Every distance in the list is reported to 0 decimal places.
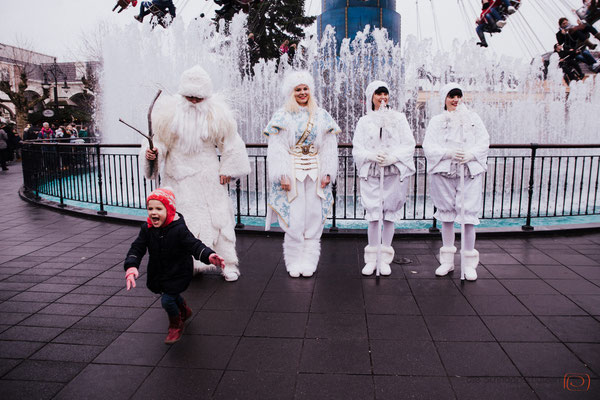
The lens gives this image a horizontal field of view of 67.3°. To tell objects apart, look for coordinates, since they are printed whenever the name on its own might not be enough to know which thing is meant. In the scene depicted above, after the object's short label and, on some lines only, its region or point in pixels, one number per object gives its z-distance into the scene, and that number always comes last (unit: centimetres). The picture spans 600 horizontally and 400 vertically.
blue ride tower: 1680
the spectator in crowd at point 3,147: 1603
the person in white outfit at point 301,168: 445
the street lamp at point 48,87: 2700
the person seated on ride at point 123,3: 1063
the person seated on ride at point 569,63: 1374
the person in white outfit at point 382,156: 441
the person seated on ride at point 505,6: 1036
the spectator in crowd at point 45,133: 1906
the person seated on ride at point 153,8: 1135
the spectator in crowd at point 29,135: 1789
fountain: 1416
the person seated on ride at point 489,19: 1066
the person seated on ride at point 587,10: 987
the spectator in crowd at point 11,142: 1761
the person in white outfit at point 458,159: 436
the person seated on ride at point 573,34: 1256
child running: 306
